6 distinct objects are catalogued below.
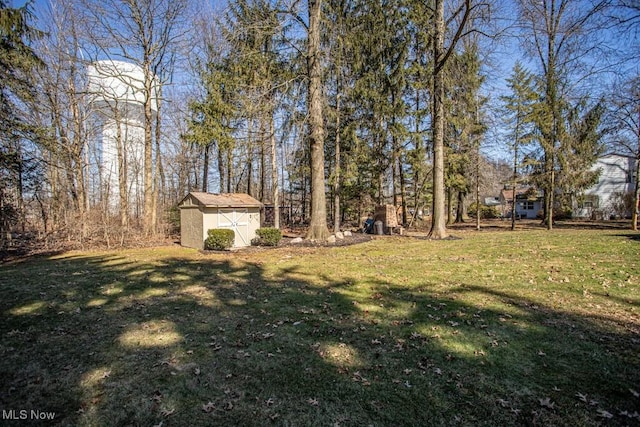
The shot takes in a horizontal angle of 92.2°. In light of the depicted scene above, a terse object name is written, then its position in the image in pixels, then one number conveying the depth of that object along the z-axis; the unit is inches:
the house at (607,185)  1141.1
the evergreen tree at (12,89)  368.2
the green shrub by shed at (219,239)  510.3
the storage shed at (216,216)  545.3
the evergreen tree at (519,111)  746.2
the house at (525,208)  1486.7
